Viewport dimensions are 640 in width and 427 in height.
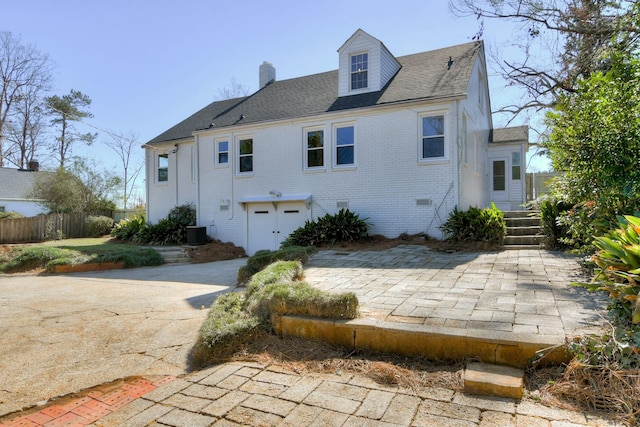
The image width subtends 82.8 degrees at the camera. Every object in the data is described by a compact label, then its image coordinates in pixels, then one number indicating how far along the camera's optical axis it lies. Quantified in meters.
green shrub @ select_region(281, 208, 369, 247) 11.36
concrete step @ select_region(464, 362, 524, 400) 2.45
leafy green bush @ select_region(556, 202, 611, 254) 5.39
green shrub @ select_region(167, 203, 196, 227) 15.80
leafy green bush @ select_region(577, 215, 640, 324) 2.84
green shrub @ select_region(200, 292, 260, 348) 3.49
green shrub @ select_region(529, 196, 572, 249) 8.52
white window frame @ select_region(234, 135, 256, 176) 14.38
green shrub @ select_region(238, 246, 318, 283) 7.21
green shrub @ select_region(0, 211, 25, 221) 22.50
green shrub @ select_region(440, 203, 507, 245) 9.43
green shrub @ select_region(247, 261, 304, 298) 4.80
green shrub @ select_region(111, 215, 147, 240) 16.49
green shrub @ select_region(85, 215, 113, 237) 19.02
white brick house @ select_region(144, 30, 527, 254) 11.34
